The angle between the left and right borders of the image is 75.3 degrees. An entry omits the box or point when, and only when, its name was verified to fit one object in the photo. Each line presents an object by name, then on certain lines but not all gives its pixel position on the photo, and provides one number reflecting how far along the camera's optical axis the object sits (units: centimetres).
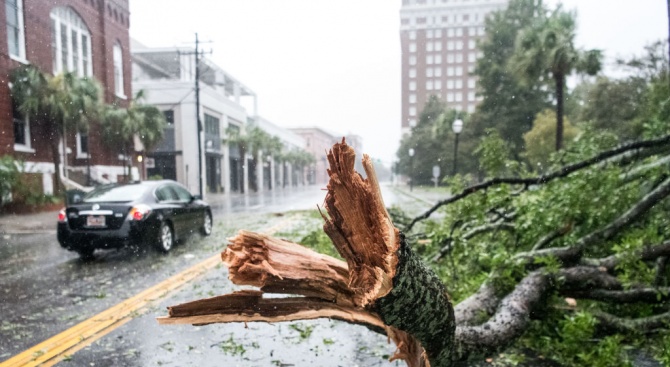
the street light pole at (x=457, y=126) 2058
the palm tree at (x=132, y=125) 2209
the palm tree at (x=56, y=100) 1609
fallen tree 136
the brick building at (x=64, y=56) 1503
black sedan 671
